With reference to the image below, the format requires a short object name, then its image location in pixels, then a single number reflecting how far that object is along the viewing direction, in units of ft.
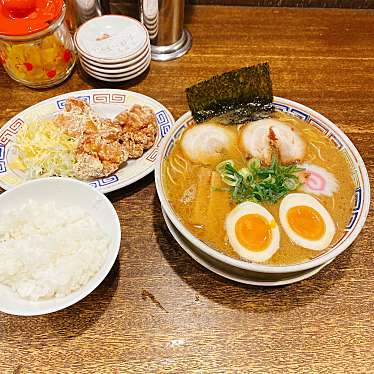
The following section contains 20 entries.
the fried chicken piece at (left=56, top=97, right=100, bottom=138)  1.45
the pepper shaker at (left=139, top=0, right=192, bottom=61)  1.74
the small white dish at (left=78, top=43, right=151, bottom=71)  1.65
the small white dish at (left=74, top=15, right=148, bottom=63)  1.65
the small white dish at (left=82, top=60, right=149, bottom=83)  1.69
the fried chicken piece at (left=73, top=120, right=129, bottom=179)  1.35
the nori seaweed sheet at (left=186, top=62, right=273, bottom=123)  1.36
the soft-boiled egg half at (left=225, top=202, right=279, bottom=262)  1.10
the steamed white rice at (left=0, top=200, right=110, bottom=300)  1.07
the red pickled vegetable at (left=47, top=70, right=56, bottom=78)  1.66
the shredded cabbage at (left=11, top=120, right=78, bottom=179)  1.40
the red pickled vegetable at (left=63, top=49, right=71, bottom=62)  1.69
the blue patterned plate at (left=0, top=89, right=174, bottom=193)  1.36
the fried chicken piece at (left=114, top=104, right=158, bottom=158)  1.43
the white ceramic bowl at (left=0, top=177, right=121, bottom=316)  1.06
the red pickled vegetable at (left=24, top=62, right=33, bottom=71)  1.61
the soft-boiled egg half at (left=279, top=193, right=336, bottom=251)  1.13
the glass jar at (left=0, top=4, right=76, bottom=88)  1.54
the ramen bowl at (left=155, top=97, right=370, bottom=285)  1.06
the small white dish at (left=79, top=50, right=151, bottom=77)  1.66
